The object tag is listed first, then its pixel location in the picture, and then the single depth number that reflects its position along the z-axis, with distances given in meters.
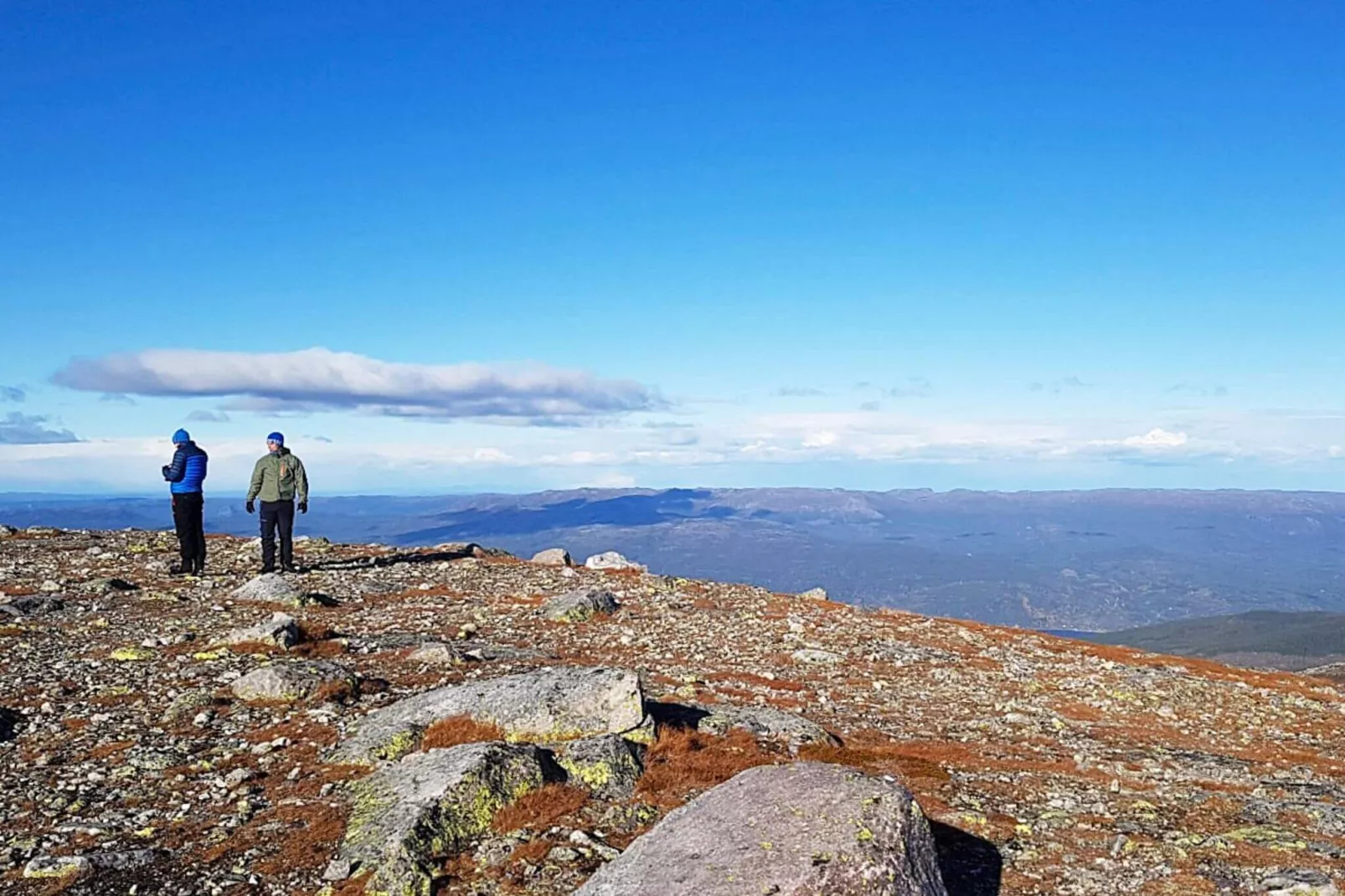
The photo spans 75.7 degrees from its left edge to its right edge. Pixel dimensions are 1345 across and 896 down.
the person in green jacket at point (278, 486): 32.78
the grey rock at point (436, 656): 22.53
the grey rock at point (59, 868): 10.92
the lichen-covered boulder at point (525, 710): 15.23
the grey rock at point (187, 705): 17.00
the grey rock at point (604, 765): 13.57
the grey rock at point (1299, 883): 11.13
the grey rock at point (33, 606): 26.03
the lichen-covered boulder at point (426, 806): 10.91
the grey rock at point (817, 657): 27.20
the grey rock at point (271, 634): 23.08
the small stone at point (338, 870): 10.82
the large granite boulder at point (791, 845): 8.67
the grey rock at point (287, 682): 18.23
